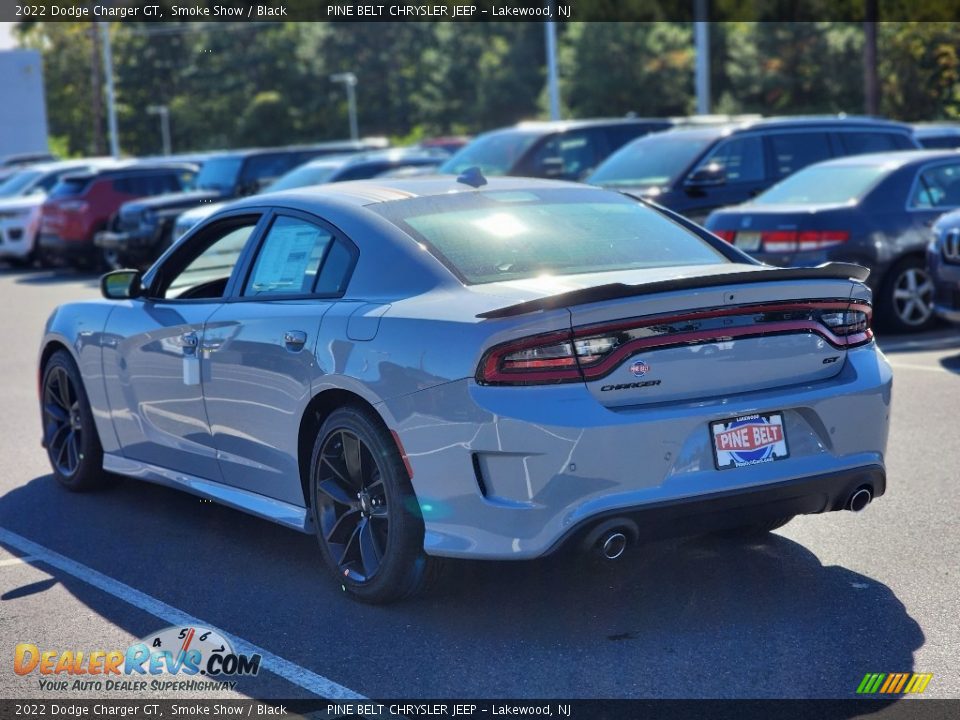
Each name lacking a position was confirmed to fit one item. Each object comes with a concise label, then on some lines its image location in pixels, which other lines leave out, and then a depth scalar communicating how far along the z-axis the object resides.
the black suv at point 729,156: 14.52
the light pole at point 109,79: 55.17
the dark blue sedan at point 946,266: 10.34
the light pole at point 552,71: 36.66
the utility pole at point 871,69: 36.69
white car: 26.64
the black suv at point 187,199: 22.17
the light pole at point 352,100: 78.44
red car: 24.64
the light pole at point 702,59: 31.19
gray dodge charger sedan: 4.65
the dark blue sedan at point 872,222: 11.64
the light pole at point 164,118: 89.14
